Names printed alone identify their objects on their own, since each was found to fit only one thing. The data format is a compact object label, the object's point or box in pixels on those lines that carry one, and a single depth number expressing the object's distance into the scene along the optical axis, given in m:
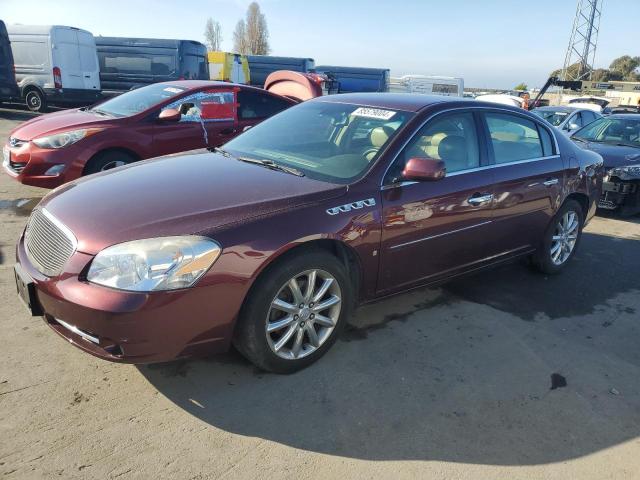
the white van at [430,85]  22.47
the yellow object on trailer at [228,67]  21.05
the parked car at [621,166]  6.90
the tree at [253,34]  62.28
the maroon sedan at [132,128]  5.71
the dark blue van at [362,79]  20.66
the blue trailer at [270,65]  21.72
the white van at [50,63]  15.35
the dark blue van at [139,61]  18.12
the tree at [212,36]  69.25
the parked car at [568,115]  11.42
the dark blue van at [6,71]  14.52
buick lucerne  2.44
